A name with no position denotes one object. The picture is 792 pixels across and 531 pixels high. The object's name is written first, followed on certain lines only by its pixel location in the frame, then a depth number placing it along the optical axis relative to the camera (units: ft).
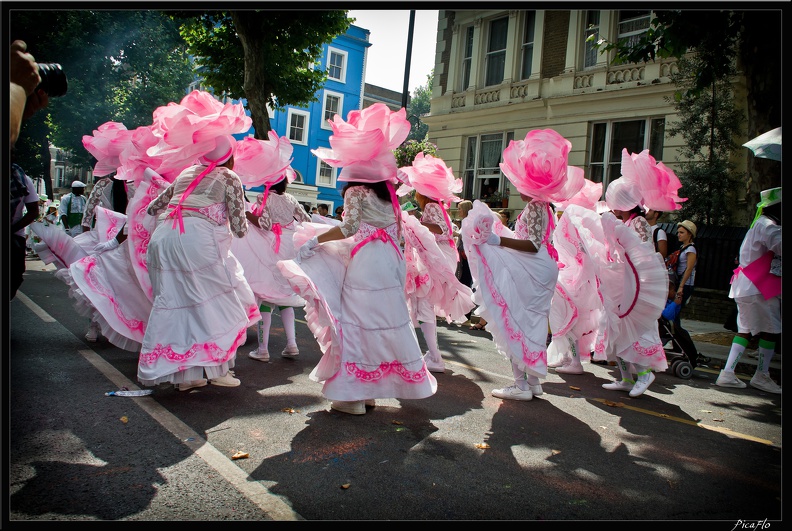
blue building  105.09
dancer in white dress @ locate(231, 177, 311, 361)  21.79
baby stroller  24.52
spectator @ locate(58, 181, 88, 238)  38.06
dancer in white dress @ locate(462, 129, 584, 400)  17.58
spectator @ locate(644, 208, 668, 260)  23.65
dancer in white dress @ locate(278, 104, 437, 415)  14.92
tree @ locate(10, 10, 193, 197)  14.67
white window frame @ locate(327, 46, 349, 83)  104.29
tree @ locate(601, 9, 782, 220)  24.35
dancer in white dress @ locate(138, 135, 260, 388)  15.39
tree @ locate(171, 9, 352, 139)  42.57
